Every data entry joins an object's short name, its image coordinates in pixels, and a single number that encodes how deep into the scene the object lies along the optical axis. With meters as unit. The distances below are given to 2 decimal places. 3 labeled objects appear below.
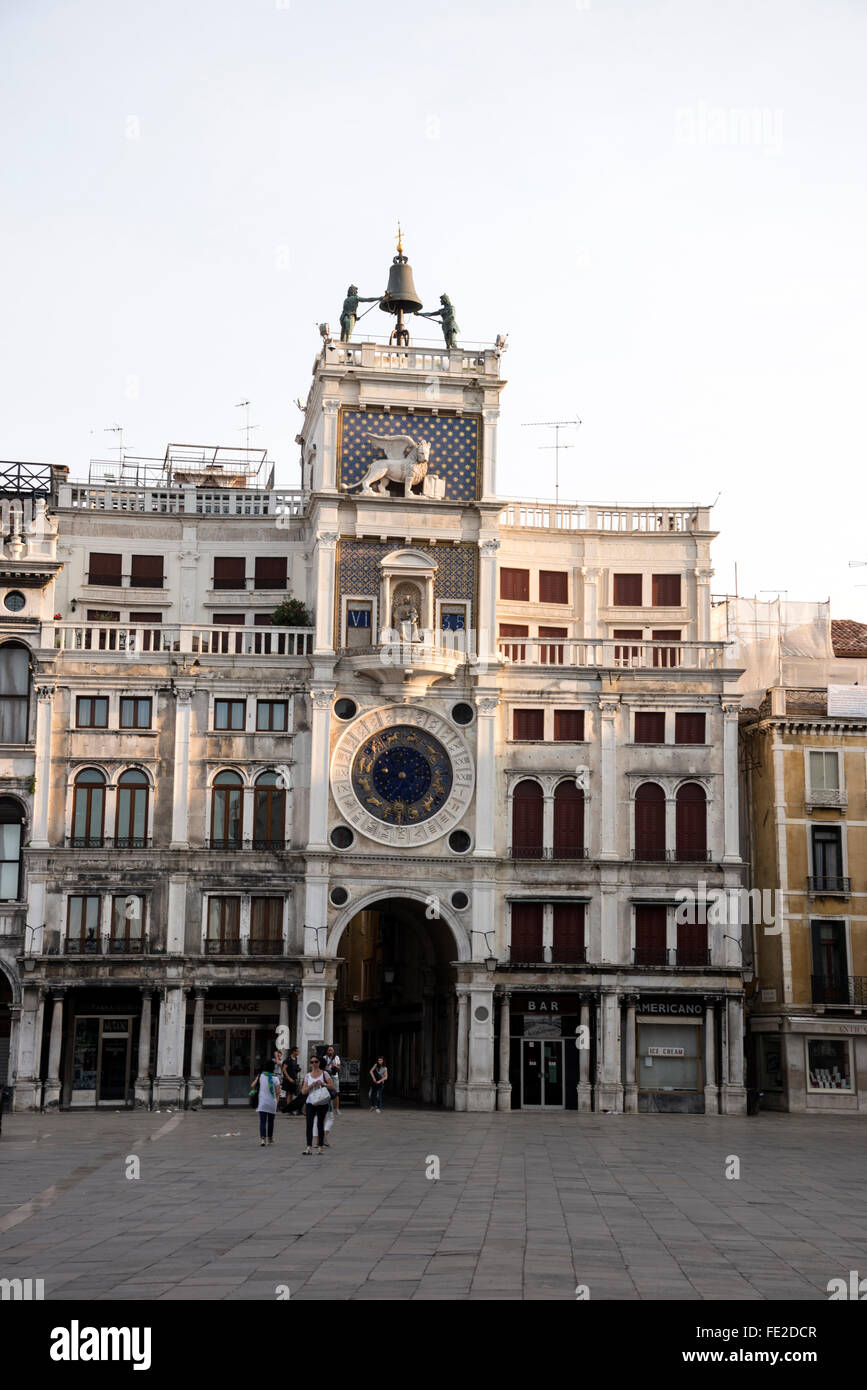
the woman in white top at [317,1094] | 37.59
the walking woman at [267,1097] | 39.62
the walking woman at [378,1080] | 55.06
